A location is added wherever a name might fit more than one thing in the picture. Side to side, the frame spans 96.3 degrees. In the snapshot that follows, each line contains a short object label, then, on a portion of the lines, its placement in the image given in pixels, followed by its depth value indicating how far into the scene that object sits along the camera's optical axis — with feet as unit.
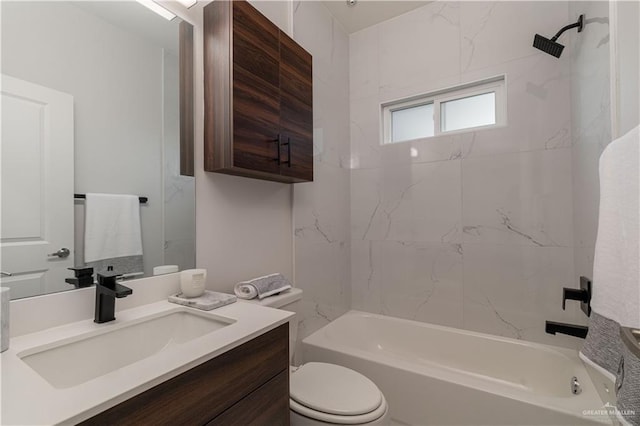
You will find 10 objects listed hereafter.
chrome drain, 4.66
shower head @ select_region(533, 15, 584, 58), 5.21
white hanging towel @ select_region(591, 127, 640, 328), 2.15
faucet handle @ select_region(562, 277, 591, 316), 4.39
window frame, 6.65
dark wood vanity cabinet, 2.01
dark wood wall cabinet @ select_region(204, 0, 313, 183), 4.17
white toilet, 3.79
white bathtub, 4.29
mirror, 2.77
